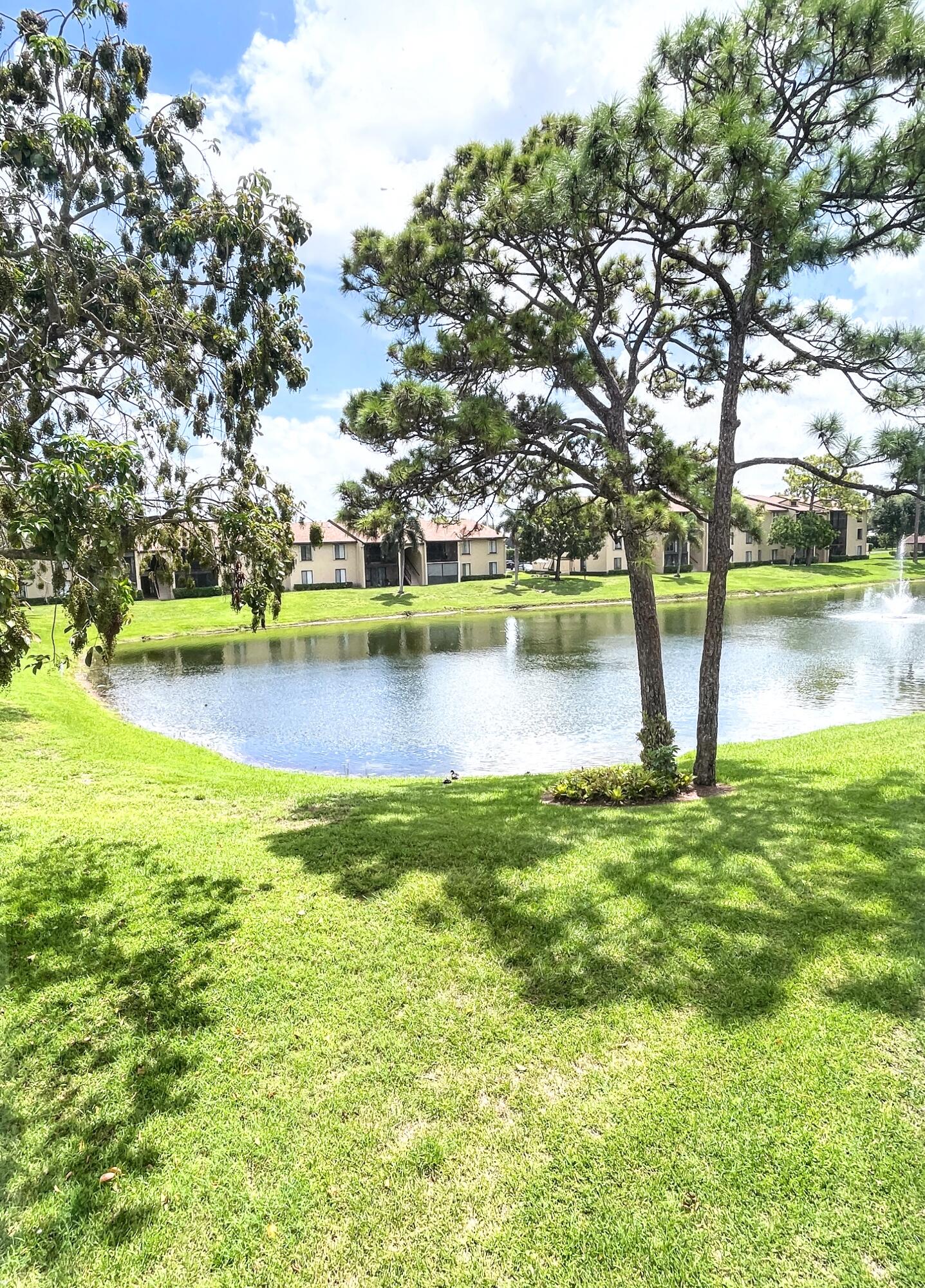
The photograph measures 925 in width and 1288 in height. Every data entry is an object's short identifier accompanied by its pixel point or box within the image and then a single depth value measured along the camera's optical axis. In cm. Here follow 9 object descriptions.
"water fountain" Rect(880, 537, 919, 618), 4306
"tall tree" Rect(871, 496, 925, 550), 6425
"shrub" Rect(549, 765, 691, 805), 1010
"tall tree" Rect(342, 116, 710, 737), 925
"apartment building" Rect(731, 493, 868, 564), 7925
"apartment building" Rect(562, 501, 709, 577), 7421
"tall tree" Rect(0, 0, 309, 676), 701
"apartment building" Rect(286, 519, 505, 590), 6781
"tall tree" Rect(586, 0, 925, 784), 813
